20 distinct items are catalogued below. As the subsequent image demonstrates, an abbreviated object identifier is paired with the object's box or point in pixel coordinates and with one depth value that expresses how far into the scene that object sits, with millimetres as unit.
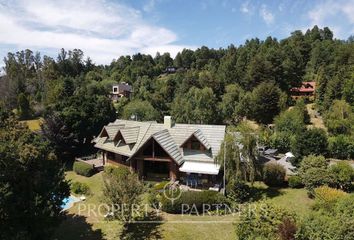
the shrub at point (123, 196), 26453
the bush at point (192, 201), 30752
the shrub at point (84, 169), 44469
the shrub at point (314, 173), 32719
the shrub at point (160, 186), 35656
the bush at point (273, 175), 36875
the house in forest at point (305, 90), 87062
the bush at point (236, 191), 32906
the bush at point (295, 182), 35906
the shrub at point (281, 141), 55375
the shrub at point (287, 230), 20562
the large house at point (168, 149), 38312
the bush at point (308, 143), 44366
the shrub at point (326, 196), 26827
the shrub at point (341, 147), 49250
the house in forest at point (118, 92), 123125
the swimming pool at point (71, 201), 34531
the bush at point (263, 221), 21627
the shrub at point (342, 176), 33125
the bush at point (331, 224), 19500
